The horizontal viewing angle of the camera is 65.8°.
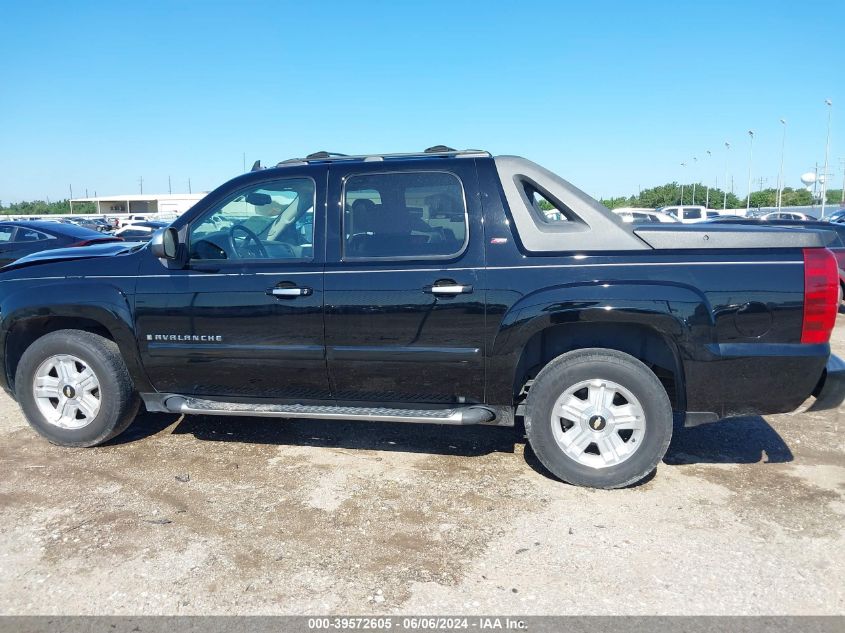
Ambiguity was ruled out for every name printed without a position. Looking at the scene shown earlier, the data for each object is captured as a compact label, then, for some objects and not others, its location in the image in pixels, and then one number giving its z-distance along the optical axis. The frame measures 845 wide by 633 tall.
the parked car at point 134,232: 20.91
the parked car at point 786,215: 25.66
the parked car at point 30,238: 11.31
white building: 77.29
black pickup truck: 3.57
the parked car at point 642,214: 21.55
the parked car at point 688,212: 27.40
